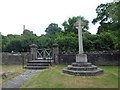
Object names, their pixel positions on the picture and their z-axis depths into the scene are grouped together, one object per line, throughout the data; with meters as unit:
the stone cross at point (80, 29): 9.55
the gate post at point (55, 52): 13.47
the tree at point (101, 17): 27.64
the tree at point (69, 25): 35.96
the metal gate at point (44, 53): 14.24
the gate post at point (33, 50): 13.62
